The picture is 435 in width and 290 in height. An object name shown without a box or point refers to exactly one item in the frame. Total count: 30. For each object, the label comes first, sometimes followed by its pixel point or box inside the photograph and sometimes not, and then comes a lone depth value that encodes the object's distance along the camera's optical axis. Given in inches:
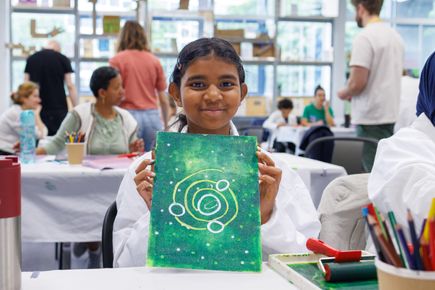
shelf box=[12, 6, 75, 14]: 320.0
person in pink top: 156.7
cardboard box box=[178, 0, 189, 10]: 247.2
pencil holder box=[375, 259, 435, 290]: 25.8
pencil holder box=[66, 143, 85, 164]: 106.3
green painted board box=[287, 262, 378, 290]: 33.1
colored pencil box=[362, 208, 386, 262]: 25.5
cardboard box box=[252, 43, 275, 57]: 350.3
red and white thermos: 32.6
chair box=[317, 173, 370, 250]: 58.2
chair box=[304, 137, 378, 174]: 128.5
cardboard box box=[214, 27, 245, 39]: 343.3
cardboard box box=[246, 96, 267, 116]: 355.6
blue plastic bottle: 107.3
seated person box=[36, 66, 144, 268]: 125.1
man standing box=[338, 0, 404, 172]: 131.3
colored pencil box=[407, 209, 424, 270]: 24.9
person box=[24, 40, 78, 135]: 201.6
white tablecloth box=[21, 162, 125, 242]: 98.8
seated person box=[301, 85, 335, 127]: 322.3
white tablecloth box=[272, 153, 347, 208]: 99.3
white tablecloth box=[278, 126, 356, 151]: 261.3
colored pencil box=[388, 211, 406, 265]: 25.5
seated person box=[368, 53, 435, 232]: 44.4
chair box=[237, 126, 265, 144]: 265.5
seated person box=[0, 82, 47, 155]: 145.4
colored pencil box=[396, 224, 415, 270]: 24.9
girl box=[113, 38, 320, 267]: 49.4
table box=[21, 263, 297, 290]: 34.9
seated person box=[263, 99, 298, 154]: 303.4
